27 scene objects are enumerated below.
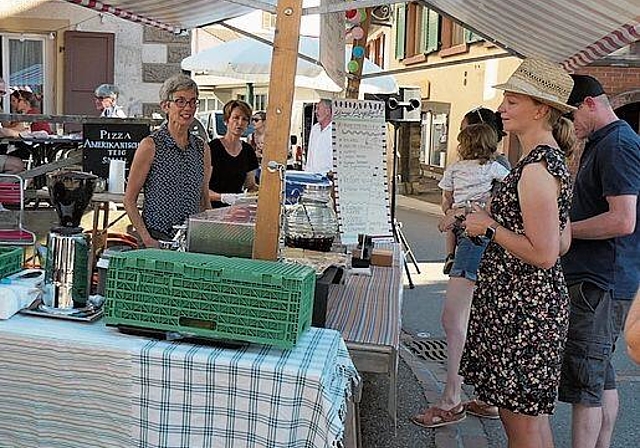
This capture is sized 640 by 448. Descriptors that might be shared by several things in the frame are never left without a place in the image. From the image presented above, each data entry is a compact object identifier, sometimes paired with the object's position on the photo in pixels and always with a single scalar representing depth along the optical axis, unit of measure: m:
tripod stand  5.43
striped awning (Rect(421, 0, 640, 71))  3.93
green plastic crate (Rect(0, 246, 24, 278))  2.31
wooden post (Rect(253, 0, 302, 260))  2.42
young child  4.33
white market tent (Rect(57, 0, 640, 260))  2.43
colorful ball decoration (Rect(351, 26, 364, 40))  5.61
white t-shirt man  7.24
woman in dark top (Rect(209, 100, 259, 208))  5.48
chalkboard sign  6.89
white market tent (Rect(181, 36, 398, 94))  9.38
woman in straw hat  2.63
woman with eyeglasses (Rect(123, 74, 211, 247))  3.97
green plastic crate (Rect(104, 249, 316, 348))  1.95
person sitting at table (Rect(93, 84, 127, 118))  8.45
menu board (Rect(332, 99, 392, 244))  4.08
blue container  4.15
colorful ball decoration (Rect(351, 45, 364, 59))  5.50
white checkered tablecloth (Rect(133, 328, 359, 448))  1.94
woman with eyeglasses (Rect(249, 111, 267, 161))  10.03
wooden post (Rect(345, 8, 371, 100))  5.39
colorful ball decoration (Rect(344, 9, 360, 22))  5.55
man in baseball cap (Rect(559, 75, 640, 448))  3.12
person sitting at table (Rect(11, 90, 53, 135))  9.24
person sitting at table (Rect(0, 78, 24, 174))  7.67
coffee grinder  2.23
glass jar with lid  3.19
